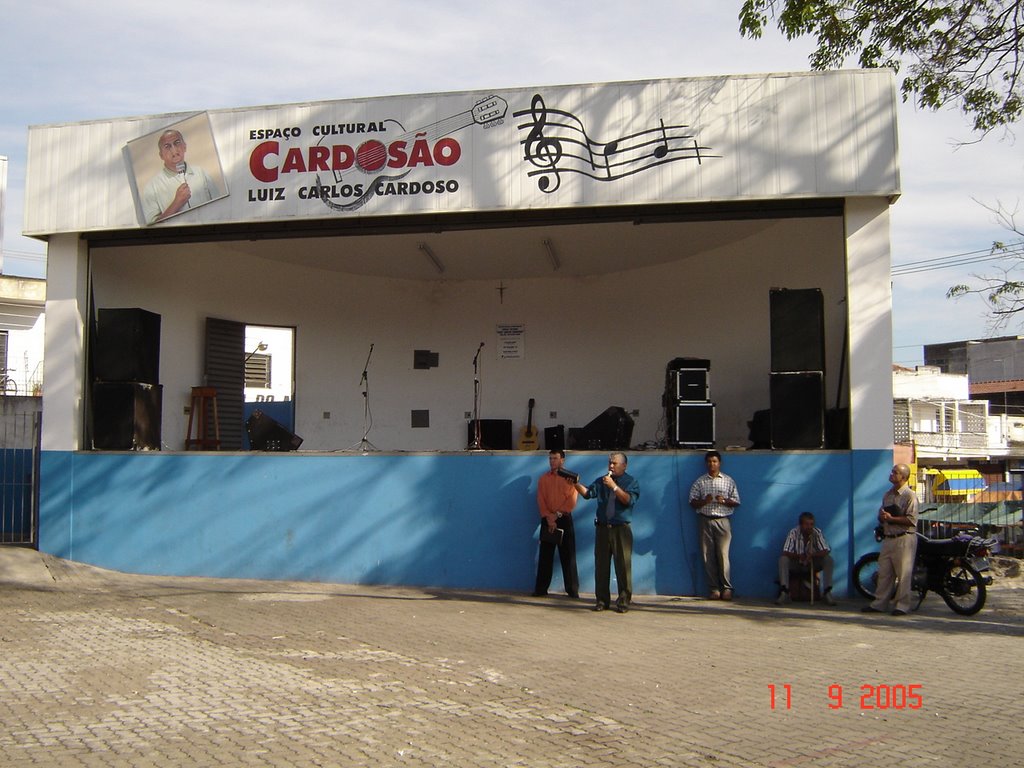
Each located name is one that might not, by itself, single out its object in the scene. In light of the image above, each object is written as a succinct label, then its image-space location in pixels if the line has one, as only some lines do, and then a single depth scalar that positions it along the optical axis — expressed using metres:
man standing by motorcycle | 8.99
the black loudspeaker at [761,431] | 11.96
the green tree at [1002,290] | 11.51
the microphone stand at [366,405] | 15.38
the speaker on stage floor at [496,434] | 14.95
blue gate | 11.70
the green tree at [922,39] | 11.08
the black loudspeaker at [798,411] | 10.04
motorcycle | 9.07
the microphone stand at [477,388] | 15.33
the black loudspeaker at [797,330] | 10.05
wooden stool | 14.09
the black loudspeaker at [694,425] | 10.57
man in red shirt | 10.02
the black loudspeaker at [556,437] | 14.64
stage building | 10.01
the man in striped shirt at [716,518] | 9.88
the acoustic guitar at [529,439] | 14.90
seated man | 9.70
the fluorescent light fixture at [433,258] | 13.37
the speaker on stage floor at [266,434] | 13.13
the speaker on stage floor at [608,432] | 13.16
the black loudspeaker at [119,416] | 11.27
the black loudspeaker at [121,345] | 11.21
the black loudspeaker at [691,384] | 11.02
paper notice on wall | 15.34
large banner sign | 9.98
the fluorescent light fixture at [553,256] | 13.01
